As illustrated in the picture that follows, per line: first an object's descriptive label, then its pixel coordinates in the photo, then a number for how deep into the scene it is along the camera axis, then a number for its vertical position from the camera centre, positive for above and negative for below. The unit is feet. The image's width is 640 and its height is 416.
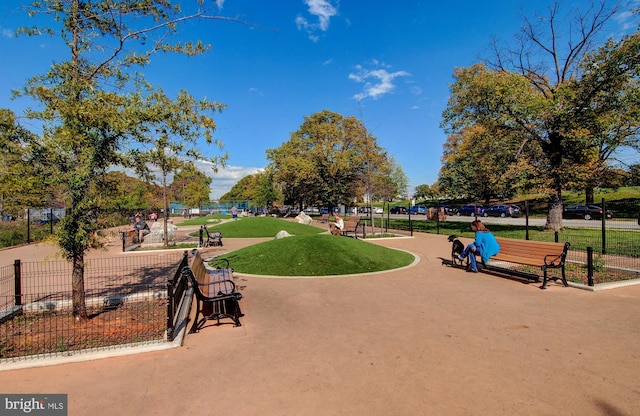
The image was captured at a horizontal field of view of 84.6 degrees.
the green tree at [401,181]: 235.52 +17.89
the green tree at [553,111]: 57.26 +15.84
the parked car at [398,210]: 182.48 -2.07
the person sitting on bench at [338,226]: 59.26 -3.28
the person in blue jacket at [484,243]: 29.86 -3.28
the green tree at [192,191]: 166.18 +10.27
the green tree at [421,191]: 285.76 +12.37
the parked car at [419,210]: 171.22 -2.10
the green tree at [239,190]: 342.64 +20.98
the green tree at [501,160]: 60.85 +8.46
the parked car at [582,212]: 95.91 -2.66
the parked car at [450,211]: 160.41 -2.69
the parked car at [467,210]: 145.49 -2.23
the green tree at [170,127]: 18.21 +4.56
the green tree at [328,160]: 125.40 +17.02
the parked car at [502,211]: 123.24 -2.49
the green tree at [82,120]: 16.63 +4.40
